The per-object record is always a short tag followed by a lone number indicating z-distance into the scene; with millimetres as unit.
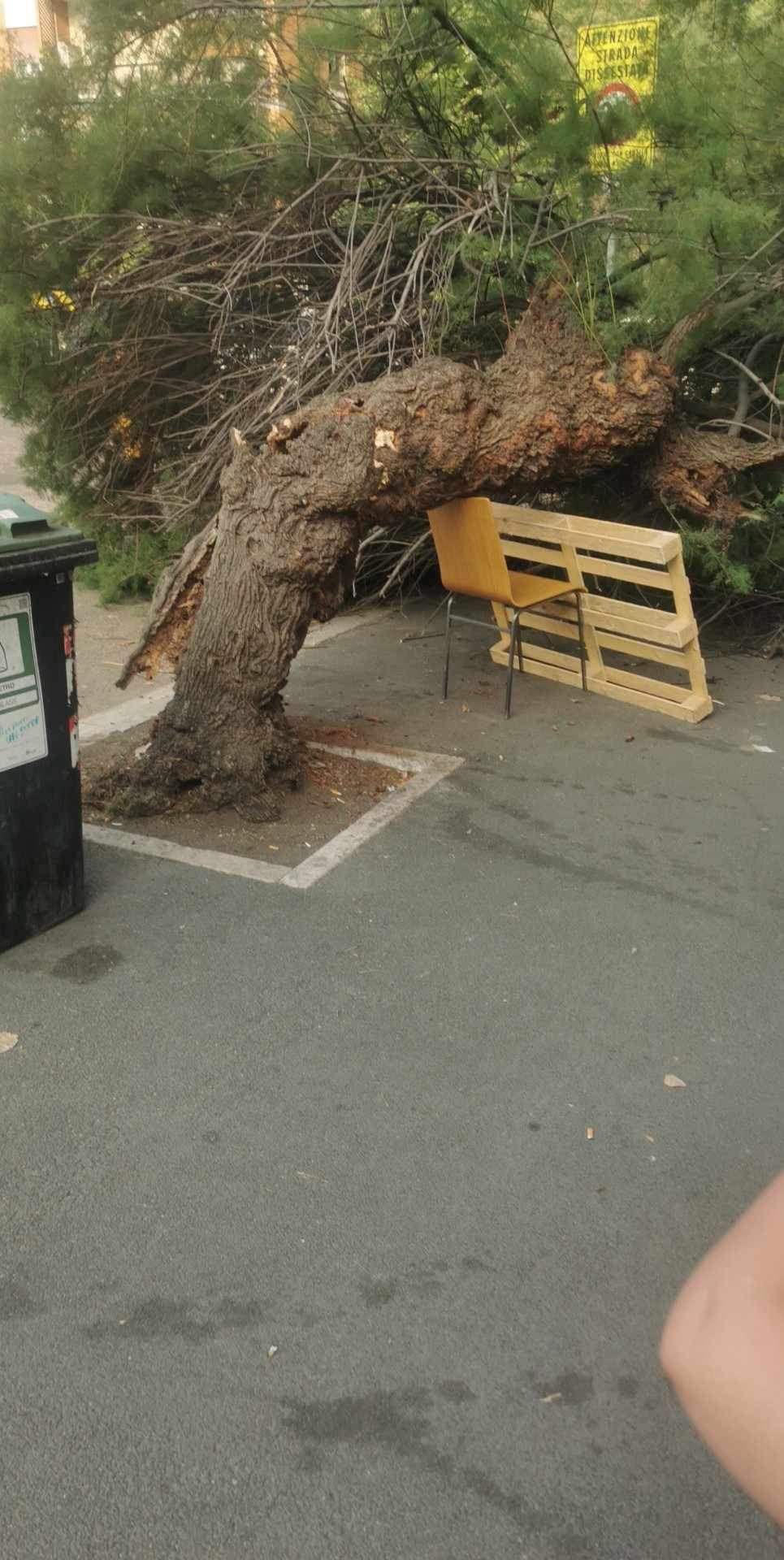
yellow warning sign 6453
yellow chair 6172
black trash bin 3750
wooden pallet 6297
